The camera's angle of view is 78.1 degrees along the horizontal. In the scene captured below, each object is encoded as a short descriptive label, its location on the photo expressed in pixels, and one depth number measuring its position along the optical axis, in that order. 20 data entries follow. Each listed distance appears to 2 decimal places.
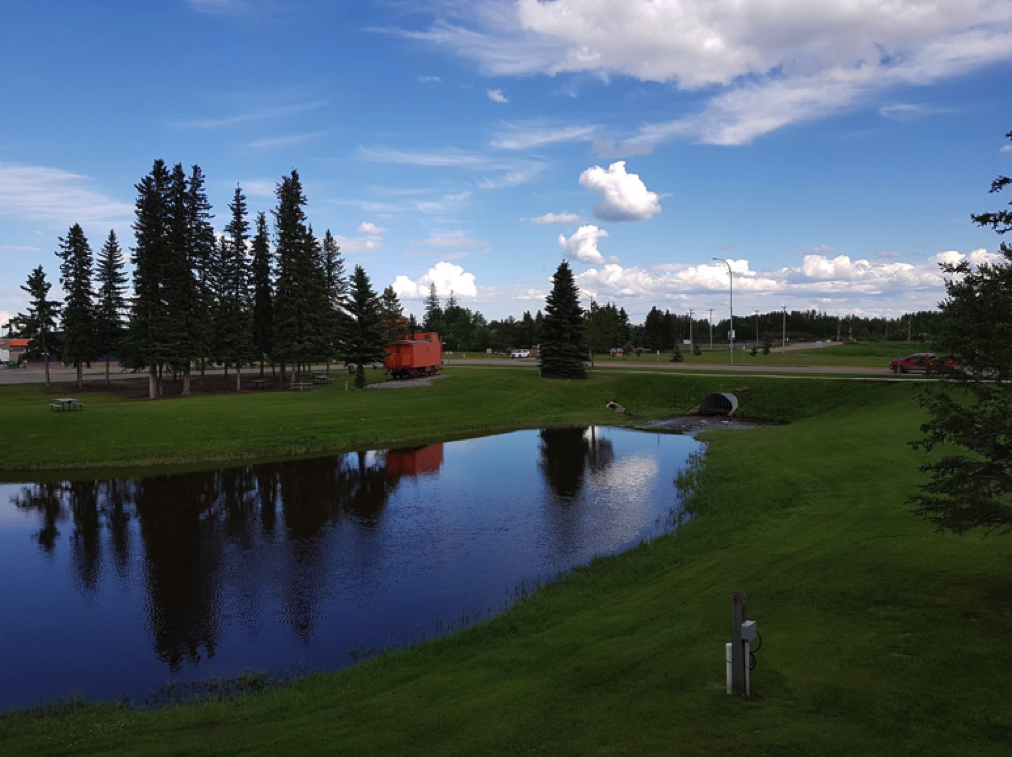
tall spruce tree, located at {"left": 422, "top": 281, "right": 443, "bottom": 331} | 152.82
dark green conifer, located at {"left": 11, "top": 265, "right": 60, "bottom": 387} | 59.78
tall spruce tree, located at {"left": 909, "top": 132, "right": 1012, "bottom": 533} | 9.20
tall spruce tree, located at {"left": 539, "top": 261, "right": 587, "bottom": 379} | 58.75
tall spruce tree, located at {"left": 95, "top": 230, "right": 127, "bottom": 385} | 61.28
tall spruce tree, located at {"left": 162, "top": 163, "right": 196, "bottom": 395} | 50.66
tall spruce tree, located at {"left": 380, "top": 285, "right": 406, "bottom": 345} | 92.69
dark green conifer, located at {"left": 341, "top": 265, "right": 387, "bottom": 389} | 54.62
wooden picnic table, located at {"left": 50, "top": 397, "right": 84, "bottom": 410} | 39.62
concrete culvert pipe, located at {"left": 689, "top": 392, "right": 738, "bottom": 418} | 46.71
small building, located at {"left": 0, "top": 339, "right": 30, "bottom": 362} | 138.43
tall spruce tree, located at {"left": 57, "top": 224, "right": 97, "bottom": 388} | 58.62
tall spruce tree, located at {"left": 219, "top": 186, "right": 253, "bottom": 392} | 56.56
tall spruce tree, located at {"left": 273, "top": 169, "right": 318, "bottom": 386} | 54.91
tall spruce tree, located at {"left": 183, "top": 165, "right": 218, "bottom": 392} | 52.81
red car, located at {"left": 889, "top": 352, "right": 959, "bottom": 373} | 48.78
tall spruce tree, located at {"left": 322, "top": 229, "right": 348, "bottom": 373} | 57.34
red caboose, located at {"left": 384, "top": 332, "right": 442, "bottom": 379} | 63.19
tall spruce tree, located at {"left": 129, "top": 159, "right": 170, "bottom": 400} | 49.75
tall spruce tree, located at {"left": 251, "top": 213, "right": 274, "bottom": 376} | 61.88
